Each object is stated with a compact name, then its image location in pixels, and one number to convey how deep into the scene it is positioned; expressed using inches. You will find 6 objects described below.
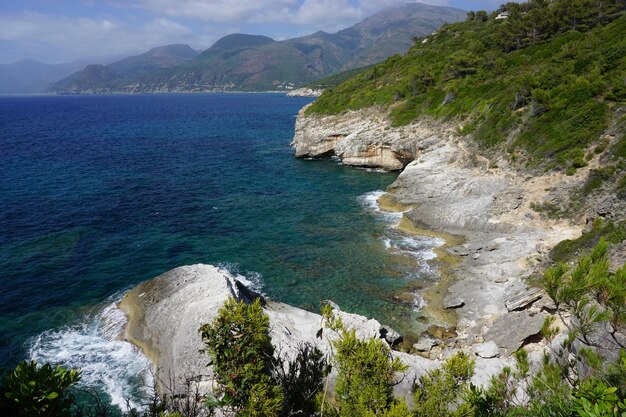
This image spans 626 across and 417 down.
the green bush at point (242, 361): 382.9
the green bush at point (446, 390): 394.3
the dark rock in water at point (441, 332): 878.4
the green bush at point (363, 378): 386.9
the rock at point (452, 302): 962.1
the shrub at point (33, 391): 273.8
